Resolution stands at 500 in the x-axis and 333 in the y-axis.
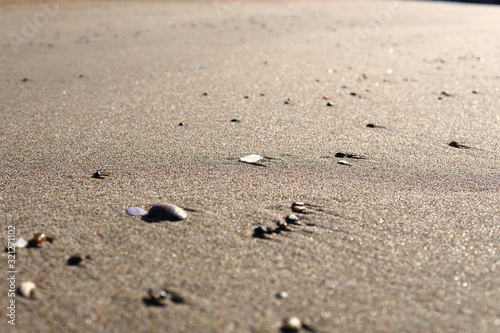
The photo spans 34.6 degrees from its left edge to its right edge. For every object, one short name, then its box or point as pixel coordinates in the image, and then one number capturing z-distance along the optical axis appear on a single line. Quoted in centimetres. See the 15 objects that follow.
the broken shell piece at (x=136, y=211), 55
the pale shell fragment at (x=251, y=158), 66
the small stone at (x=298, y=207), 56
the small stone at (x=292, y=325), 45
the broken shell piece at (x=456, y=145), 70
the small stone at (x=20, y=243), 51
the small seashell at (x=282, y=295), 47
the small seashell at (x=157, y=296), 46
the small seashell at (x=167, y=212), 54
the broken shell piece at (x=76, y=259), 49
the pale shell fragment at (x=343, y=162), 65
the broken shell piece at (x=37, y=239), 51
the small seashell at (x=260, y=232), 53
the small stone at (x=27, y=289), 46
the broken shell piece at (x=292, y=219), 54
